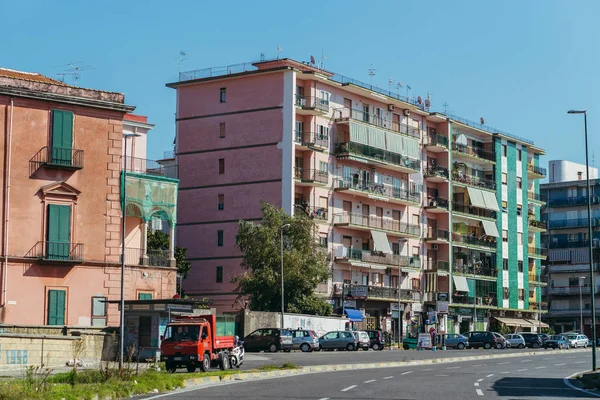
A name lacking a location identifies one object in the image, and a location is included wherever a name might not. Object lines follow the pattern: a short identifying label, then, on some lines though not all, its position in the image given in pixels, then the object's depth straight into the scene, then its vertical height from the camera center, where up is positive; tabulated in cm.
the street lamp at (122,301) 3850 +22
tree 7369 +322
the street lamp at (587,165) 4468 +648
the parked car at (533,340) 9200 -276
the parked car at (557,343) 8894 -286
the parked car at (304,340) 6638 -205
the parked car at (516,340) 8706 -258
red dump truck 4128 -152
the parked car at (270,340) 6538 -200
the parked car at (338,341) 7062 -222
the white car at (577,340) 9150 -277
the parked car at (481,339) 8444 -244
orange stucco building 5378 +540
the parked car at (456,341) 8188 -253
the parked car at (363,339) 7262 -216
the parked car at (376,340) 7681 -232
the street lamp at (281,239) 6959 +459
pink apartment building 8081 +1044
